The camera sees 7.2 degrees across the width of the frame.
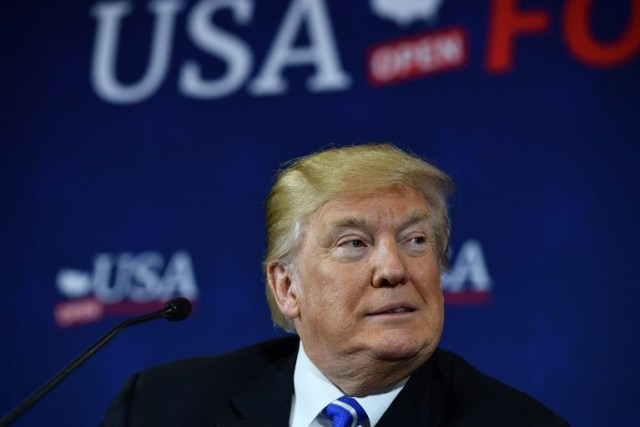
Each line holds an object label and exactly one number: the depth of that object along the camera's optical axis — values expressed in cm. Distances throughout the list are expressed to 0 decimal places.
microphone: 501
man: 510
